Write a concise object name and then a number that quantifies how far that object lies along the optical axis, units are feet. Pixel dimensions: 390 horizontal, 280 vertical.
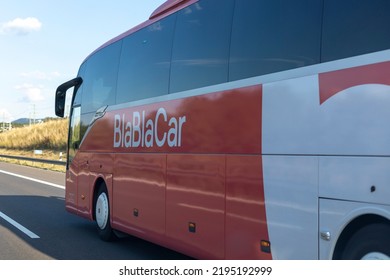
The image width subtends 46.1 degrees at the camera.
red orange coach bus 11.59
